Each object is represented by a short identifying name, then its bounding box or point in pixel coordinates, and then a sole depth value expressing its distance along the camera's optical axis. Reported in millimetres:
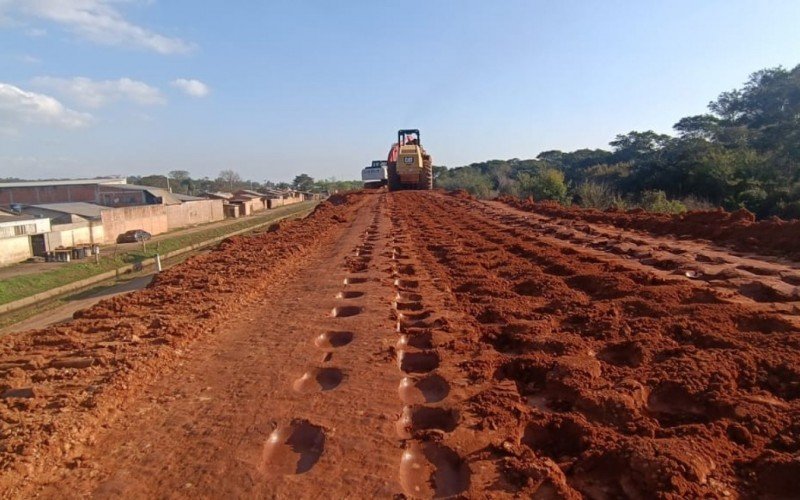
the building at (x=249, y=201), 61075
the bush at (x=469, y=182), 34819
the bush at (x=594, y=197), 21500
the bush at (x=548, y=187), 24781
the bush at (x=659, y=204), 16406
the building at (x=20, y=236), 27484
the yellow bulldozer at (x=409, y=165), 30062
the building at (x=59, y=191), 50594
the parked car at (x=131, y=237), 36781
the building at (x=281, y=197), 74312
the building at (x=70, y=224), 30953
